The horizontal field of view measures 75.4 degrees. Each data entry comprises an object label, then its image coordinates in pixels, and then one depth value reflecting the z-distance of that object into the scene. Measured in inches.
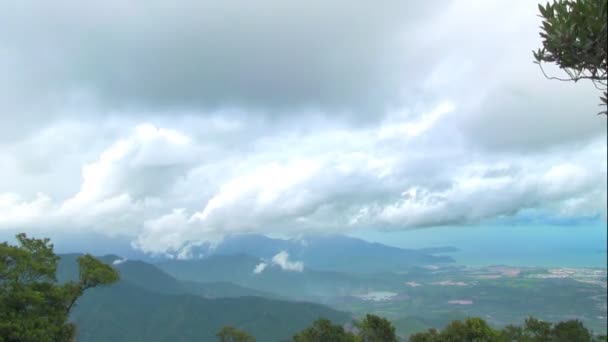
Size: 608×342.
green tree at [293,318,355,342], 1796.3
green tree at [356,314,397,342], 1691.7
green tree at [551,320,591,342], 1930.4
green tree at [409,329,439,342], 1626.5
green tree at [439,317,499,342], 1512.1
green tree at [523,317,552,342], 1971.0
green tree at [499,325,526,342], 2069.9
